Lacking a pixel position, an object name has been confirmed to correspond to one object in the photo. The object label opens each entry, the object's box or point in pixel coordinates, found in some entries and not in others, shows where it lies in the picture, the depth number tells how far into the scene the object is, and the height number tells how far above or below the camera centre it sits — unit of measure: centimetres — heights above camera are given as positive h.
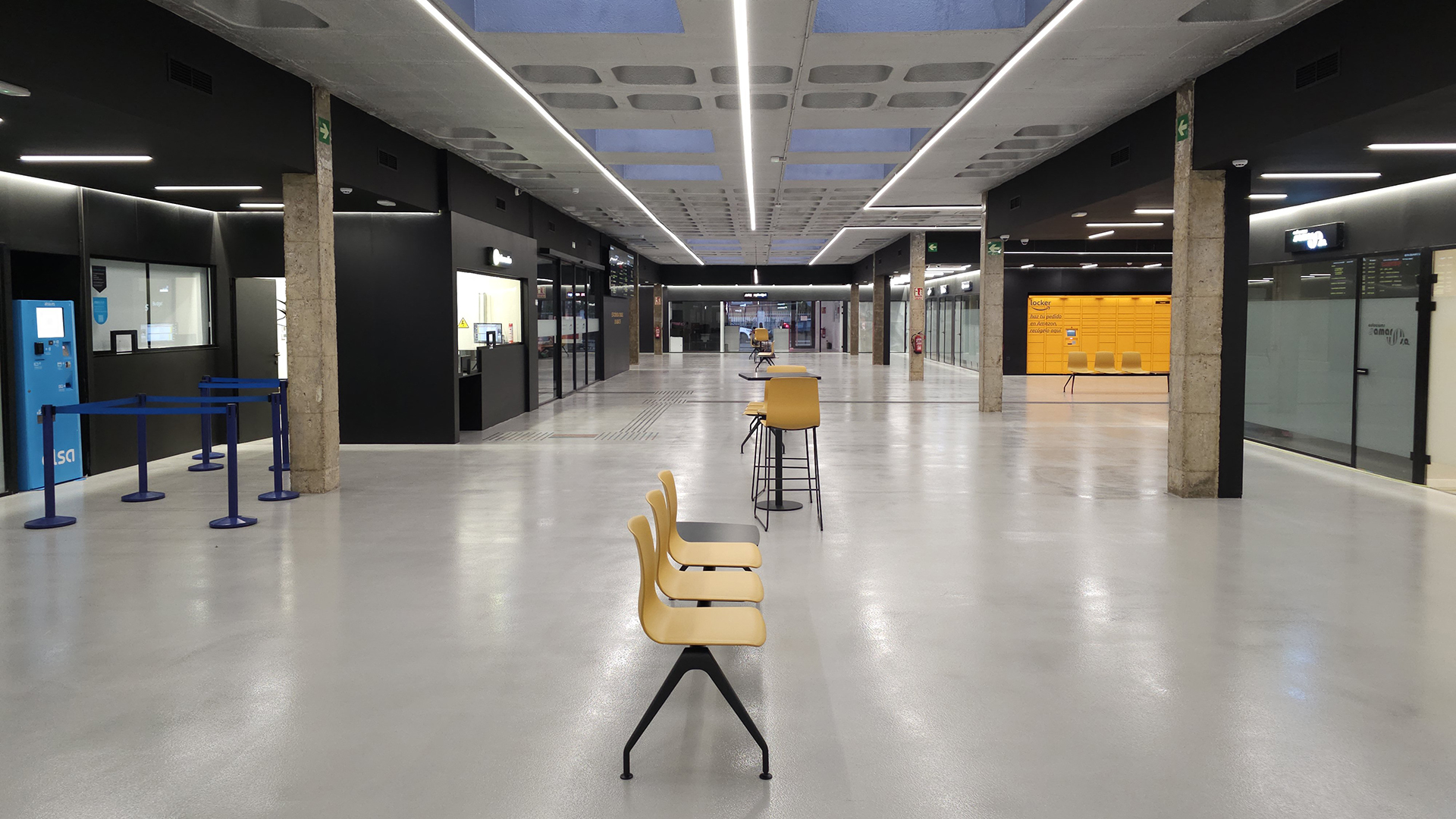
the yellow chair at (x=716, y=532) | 446 -89
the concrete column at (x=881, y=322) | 2770 +91
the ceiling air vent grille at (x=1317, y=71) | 580 +181
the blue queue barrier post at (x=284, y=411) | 881 -65
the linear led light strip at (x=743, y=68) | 607 +224
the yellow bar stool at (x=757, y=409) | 830 -53
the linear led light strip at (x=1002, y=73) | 602 +222
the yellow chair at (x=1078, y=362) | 1978 -24
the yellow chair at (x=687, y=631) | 299 -95
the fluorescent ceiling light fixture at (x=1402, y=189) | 824 +154
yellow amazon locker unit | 2481 +61
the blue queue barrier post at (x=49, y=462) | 670 -79
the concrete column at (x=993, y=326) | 1507 +41
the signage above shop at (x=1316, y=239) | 959 +121
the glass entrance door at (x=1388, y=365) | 872 -15
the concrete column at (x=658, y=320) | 3588 +128
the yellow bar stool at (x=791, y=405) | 688 -40
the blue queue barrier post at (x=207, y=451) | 915 -99
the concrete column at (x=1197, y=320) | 767 +26
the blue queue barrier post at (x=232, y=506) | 660 -112
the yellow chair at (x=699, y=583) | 348 -91
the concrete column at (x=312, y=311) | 783 +37
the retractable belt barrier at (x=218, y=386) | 896 -33
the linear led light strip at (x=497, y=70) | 600 +224
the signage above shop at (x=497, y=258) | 1241 +131
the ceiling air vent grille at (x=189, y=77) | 588 +183
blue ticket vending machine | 812 -23
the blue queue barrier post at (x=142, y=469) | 749 -96
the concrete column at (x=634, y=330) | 2923 +73
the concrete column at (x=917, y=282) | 2073 +157
